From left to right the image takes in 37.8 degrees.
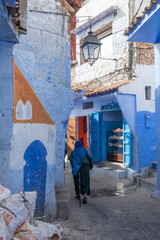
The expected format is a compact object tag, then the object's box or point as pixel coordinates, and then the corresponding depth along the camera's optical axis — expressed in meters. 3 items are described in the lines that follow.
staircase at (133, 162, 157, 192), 6.61
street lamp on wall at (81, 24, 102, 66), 6.58
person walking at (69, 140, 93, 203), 5.64
